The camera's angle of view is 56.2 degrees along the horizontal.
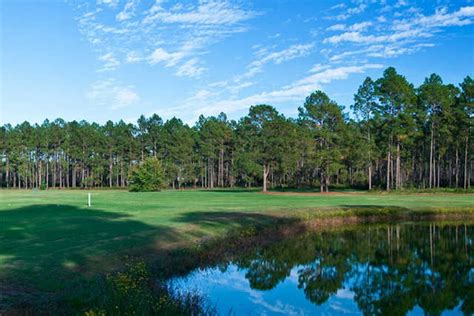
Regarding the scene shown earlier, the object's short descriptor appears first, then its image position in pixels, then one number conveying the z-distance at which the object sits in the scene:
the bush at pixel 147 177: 89.19
